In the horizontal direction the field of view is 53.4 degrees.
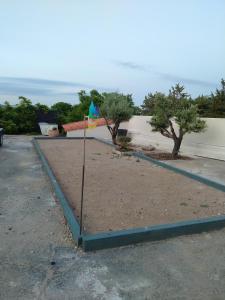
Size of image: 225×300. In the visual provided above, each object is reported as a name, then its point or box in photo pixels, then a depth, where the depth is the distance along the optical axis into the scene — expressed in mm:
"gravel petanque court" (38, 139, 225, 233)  3522
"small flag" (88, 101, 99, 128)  3439
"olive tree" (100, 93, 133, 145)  10263
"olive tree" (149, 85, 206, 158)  7790
